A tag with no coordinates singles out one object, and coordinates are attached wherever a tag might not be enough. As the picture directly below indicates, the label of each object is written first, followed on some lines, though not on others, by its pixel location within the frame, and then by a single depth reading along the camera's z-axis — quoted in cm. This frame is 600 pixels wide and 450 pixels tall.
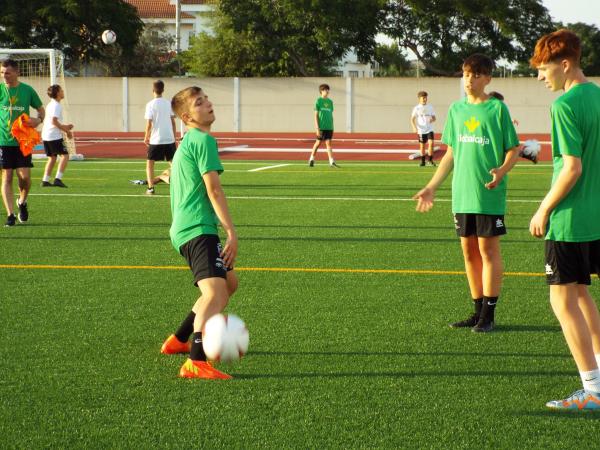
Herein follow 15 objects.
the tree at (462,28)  5419
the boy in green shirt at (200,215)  533
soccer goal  2558
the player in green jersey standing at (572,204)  449
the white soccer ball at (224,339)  521
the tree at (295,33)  5381
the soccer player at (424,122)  2378
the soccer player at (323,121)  2294
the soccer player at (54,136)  1784
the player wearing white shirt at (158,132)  1627
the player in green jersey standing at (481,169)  653
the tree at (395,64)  6429
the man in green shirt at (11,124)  1180
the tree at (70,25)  5119
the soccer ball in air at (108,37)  3241
